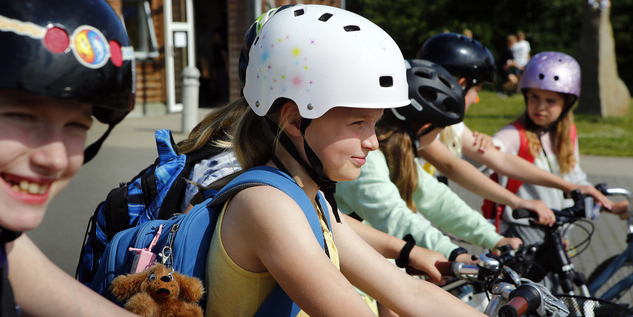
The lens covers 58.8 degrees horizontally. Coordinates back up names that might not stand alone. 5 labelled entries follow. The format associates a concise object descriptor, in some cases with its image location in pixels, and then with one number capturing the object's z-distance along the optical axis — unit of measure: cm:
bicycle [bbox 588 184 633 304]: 387
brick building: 1370
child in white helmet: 153
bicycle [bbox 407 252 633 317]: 191
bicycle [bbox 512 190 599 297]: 358
